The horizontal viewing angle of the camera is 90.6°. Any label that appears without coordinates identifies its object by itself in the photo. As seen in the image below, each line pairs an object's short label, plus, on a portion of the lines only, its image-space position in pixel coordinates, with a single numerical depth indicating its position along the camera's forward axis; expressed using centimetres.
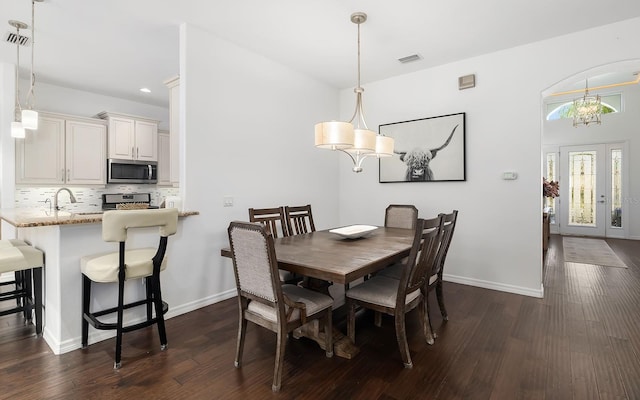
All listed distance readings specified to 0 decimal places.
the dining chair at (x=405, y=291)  205
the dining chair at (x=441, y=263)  243
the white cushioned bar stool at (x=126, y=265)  203
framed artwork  399
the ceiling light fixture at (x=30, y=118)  292
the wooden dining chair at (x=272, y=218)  312
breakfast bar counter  228
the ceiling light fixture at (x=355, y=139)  246
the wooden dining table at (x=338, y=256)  187
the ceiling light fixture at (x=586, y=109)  603
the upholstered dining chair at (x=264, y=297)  179
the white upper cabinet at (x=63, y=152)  431
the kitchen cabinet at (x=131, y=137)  504
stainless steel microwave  507
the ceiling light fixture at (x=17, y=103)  306
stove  523
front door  727
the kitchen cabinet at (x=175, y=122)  342
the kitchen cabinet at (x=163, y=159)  570
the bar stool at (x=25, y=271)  230
